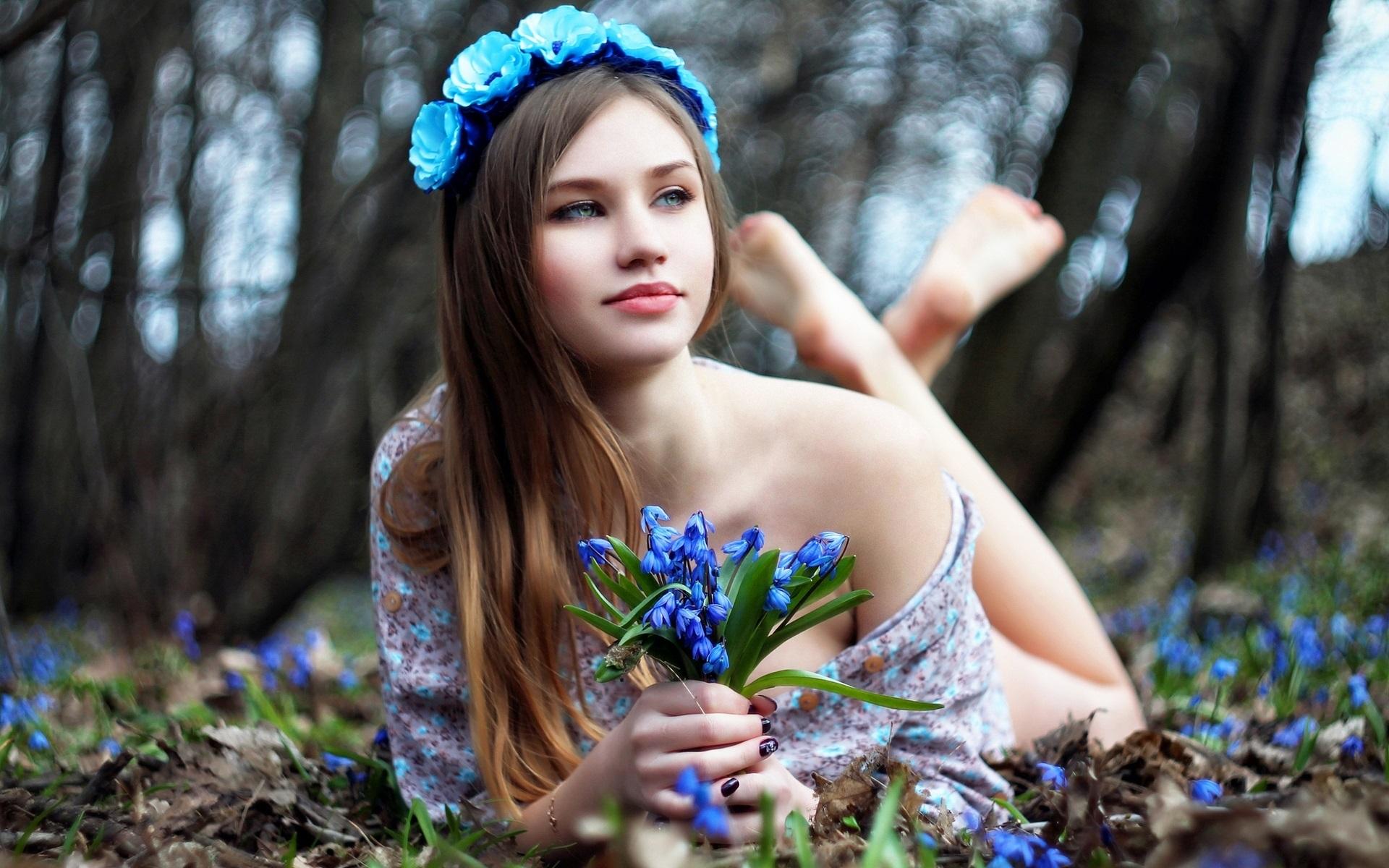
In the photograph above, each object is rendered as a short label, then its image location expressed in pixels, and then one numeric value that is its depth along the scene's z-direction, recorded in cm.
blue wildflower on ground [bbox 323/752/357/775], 164
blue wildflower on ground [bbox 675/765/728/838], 124
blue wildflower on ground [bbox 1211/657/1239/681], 169
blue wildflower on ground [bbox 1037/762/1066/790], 139
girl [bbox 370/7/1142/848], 149
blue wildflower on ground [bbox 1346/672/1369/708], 161
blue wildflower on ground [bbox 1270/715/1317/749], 162
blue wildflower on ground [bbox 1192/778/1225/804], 132
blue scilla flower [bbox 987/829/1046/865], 126
